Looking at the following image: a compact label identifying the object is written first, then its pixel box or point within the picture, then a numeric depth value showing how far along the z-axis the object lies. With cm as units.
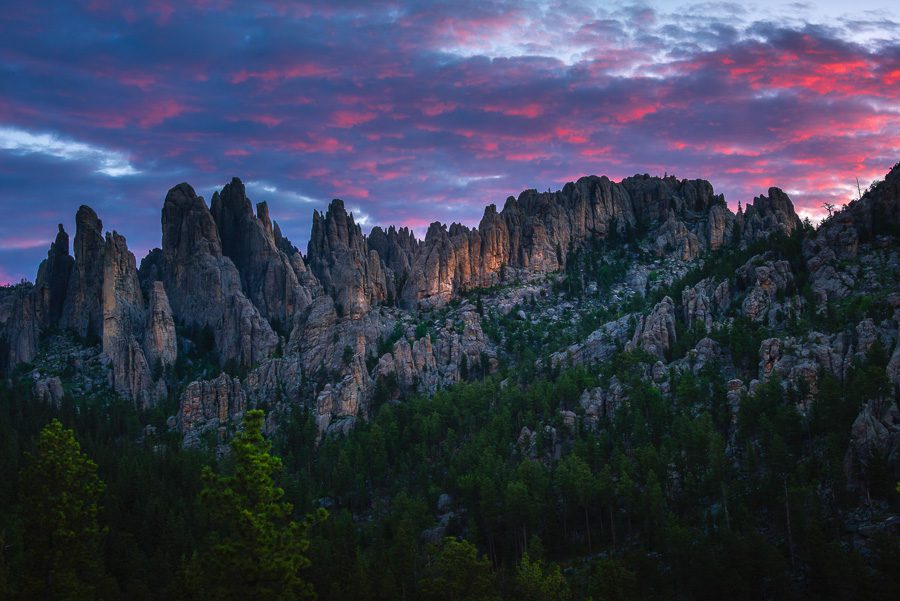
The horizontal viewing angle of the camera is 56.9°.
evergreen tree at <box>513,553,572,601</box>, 8044
